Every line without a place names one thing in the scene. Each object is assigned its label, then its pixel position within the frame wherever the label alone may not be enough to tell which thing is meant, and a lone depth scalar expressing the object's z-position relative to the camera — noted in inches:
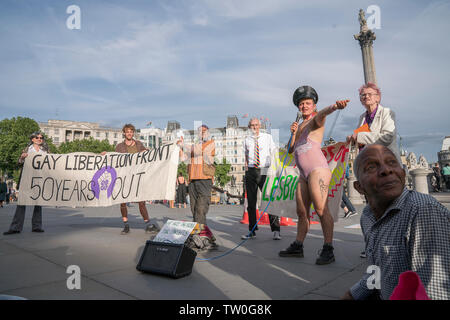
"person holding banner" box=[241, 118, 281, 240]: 231.0
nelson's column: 1403.8
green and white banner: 176.1
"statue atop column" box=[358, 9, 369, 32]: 1446.1
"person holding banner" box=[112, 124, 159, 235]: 238.0
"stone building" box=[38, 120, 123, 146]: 3860.7
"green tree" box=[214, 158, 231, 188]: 3390.7
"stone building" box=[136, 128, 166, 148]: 4080.2
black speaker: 119.1
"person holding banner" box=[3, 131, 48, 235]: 243.0
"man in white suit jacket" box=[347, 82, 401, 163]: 133.3
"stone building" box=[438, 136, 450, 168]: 2540.4
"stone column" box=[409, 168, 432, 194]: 369.4
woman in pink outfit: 147.7
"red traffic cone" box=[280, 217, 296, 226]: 315.7
